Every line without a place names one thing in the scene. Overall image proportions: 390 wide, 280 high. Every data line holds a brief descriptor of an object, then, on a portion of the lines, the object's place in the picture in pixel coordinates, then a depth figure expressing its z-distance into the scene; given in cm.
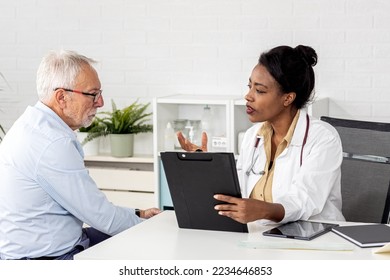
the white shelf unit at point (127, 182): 678
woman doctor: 412
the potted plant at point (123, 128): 678
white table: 326
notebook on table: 337
